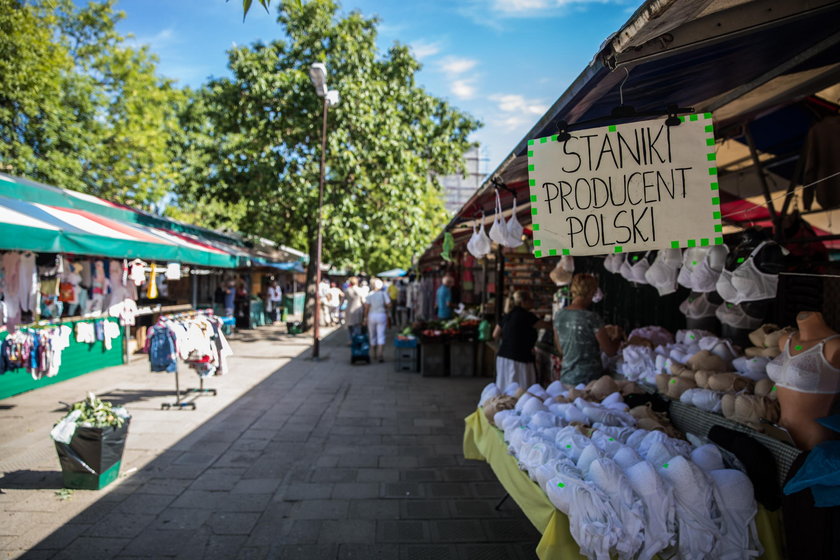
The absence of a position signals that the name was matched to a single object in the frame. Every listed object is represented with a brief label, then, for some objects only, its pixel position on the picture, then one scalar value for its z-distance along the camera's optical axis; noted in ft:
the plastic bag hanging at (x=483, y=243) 18.24
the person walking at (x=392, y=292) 65.01
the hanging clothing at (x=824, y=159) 12.78
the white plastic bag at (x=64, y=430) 14.30
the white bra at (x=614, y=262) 17.39
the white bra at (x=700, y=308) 16.34
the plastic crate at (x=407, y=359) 35.47
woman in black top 19.39
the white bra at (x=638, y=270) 15.89
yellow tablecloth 7.96
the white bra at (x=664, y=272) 14.53
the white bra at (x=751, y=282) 11.24
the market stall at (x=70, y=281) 21.62
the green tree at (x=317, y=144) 47.01
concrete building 201.46
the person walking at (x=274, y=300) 71.09
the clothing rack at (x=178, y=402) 23.75
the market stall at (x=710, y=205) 7.38
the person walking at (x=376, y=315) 39.99
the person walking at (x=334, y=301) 70.64
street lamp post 35.37
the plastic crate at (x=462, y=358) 33.32
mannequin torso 8.34
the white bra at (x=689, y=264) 13.16
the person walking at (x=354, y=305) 40.91
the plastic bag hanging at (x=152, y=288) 31.24
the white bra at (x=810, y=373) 8.38
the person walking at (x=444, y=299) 43.98
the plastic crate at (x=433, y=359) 33.22
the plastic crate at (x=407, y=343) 35.63
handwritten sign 7.52
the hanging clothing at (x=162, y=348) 22.11
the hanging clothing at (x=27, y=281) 23.70
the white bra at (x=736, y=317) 14.30
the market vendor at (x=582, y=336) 14.64
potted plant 14.42
